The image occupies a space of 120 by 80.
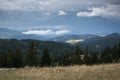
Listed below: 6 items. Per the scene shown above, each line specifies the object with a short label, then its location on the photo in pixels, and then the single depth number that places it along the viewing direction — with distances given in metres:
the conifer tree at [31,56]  85.75
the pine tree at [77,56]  95.48
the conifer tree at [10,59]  91.90
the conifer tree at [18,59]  92.29
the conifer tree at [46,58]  84.09
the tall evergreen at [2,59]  97.91
